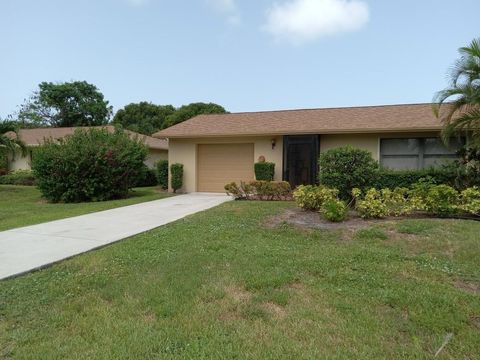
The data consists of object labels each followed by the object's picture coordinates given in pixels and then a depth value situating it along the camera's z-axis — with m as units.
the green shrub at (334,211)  7.48
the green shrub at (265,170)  14.14
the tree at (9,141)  15.33
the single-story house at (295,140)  12.92
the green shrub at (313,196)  8.65
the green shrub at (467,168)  9.31
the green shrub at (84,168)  13.20
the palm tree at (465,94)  8.36
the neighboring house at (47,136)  23.23
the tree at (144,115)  42.53
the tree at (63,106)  40.28
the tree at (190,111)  35.45
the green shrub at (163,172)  16.47
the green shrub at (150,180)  20.45
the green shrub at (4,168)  22.39
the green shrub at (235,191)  12.10
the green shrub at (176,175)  15.55
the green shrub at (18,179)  20.55
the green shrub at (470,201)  7.82
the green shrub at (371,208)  7.77
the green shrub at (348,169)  9.38
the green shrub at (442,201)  8.01
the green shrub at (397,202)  8.23
